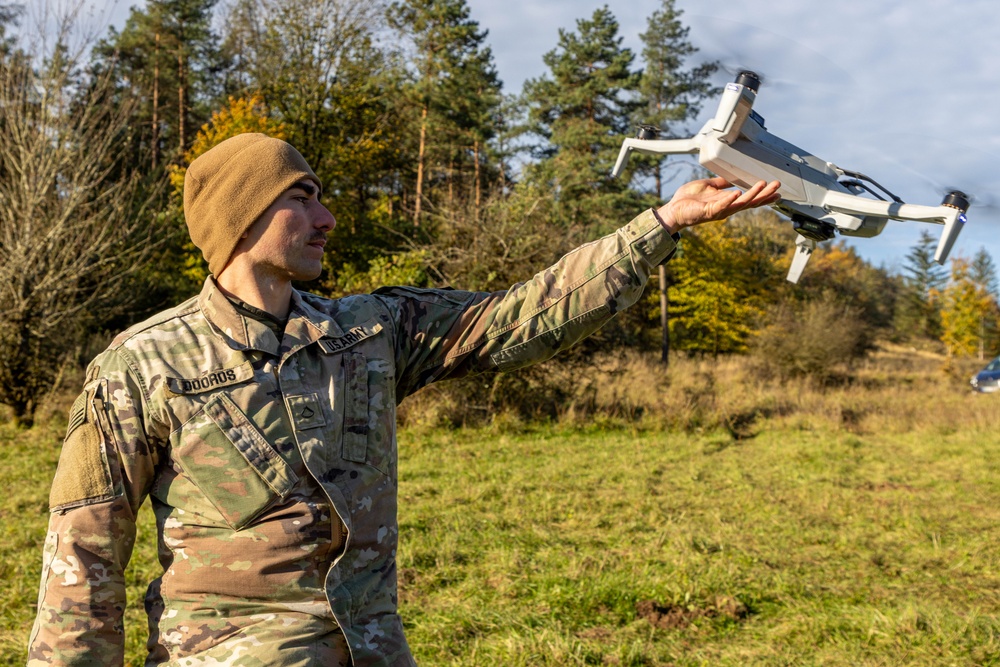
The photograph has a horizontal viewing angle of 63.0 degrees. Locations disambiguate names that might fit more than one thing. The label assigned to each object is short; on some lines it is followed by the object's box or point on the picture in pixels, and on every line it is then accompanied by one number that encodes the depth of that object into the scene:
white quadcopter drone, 2.17
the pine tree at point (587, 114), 25.91
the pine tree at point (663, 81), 27.61
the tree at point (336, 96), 22.59
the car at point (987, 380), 21.72
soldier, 1.80
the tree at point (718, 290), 32.38
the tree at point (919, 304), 54.84
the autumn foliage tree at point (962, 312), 33.59
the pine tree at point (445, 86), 28.67
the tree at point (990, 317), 40.56
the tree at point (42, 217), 11.12
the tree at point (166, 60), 31.25
